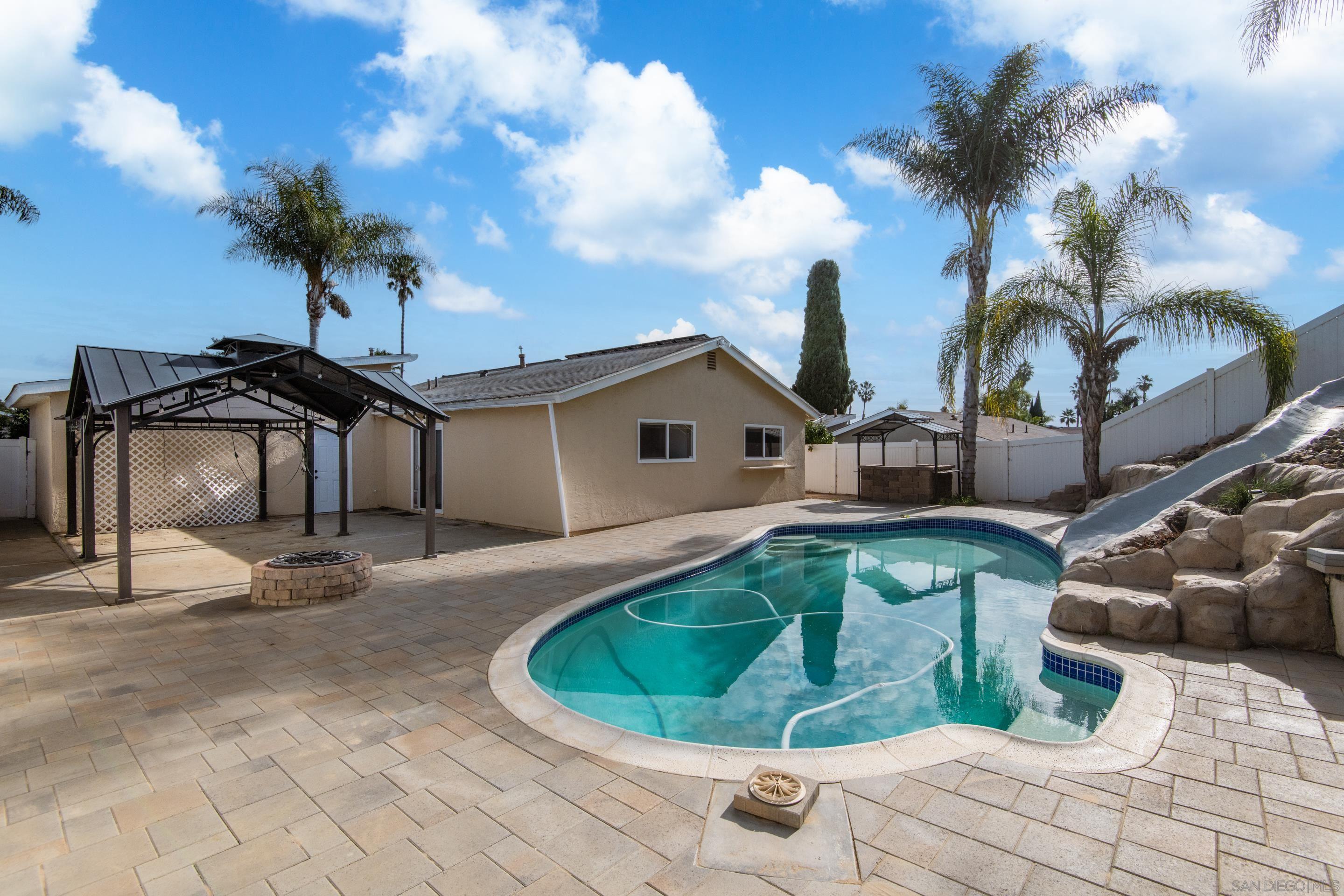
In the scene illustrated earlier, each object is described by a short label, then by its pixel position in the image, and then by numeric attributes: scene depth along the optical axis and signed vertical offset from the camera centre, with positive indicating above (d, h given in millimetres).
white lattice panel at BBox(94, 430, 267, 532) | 11352 -660
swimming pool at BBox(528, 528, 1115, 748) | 4363 -1929
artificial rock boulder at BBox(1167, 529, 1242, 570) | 5734 -1043
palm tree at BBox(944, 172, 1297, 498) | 10891 +2558
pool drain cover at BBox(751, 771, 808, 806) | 2537 -1451
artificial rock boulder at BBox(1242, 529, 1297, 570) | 5098 -903
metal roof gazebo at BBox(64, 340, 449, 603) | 6199 +632
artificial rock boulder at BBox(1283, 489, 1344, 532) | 5141 -564
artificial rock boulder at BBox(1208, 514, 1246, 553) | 5711 -848
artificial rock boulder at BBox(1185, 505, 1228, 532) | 6058 -764
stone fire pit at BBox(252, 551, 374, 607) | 5988 -1325
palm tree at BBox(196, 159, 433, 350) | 15961 +5738
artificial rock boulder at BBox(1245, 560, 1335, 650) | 4395 -1216
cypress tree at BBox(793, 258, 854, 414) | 32156 +4861
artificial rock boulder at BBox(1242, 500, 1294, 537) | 5426 -669
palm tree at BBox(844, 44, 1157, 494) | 12773 +6383
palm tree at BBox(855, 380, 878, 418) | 60156 +4915
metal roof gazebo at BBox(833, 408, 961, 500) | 14719 +401
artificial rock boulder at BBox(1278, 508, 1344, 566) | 4438 -708
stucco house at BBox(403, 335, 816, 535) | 10688 +112
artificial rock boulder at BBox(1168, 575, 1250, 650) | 4527 -1272
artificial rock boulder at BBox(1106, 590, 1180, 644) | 4742 -1371
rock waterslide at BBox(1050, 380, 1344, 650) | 4500 -1072
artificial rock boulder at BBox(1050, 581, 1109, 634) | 5035 -1399
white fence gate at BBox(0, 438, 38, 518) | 13500 -678
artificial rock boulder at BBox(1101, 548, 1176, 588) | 5922 -1230
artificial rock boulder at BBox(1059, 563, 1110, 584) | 6156 -1323
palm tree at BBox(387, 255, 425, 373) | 26500 +7570
